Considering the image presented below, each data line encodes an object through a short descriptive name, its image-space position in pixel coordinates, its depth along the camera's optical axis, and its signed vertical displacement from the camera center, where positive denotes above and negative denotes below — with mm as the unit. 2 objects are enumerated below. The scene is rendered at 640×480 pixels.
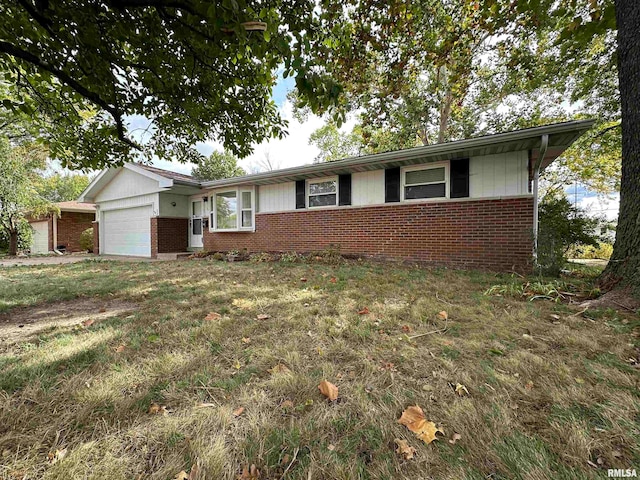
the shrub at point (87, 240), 15422 -231
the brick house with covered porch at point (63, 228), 16312 +554
